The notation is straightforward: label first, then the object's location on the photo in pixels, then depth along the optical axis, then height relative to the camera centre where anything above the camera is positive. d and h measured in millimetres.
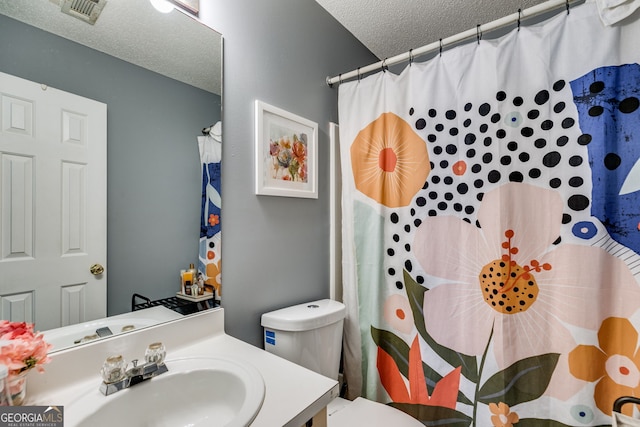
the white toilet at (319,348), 1166 -555
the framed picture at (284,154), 1218 +287
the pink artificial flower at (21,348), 568 -268
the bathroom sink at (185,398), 673 -466
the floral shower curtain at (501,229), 1011 -59
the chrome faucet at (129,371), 716 -404
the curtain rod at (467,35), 1076 +765
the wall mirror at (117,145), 687 +212
